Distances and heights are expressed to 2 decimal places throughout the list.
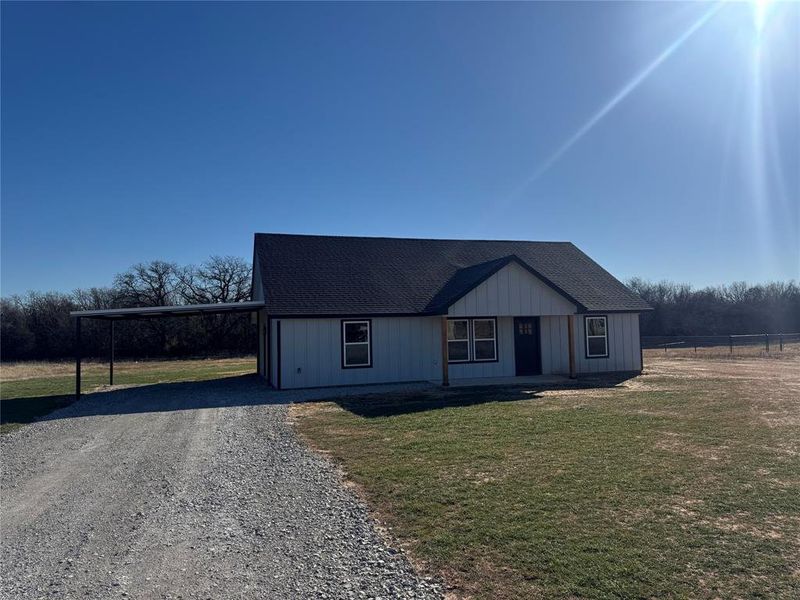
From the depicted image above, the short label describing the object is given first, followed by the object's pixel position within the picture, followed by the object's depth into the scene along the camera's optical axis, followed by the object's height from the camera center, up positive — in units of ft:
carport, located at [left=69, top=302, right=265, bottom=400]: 51.90 +2.39
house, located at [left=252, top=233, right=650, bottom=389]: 56.24 +1.38
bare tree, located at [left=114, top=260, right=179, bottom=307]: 169.37 +15.16
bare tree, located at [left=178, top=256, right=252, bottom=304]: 173.78 +16.26
